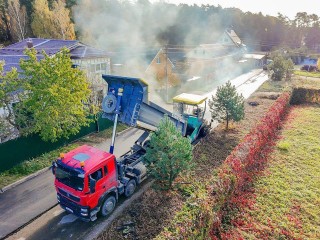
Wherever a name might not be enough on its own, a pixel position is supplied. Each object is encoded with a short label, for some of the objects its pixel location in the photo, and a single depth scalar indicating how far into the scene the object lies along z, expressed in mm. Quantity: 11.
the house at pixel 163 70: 33581
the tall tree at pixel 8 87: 13842
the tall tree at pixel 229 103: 18453
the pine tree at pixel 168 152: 11188
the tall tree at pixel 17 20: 38775
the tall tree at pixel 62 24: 37188
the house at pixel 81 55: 21797
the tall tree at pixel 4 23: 43250
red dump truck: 9642
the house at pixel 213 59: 43831
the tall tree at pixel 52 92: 14086
